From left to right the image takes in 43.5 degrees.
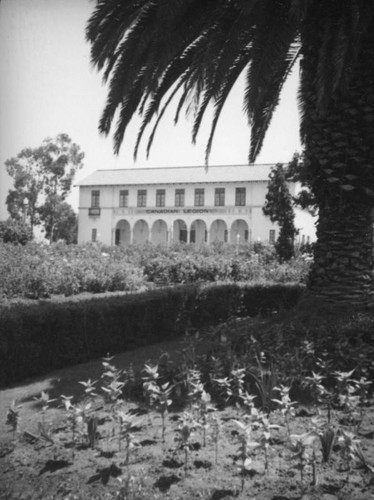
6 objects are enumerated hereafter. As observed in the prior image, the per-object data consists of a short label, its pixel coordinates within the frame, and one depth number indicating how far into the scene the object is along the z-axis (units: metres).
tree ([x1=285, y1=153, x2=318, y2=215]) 20.86
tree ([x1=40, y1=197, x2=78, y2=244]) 39.75
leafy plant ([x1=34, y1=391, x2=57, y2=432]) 3.35
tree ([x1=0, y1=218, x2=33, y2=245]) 20.23
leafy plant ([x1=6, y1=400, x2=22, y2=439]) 3.16
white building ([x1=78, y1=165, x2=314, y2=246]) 42.94
